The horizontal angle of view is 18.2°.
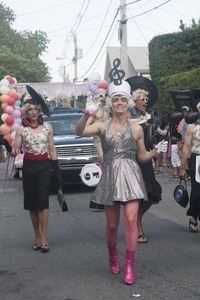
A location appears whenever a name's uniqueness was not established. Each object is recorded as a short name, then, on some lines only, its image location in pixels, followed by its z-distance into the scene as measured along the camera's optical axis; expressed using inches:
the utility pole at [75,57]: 2053.9
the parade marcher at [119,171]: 232.8
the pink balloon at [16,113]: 528.7
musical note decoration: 247.1
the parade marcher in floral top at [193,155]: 301.0
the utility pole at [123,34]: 943.2
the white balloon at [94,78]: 427.8
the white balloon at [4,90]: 540.7
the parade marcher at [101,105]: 258.2
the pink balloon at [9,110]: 530.5
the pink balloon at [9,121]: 520.1
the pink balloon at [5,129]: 513.0
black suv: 522.3
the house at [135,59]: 1748.3
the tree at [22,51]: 2551.7
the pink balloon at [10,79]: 557.9
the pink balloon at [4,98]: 535.5
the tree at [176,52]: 900.6
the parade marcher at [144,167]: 294.1
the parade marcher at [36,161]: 294.4
